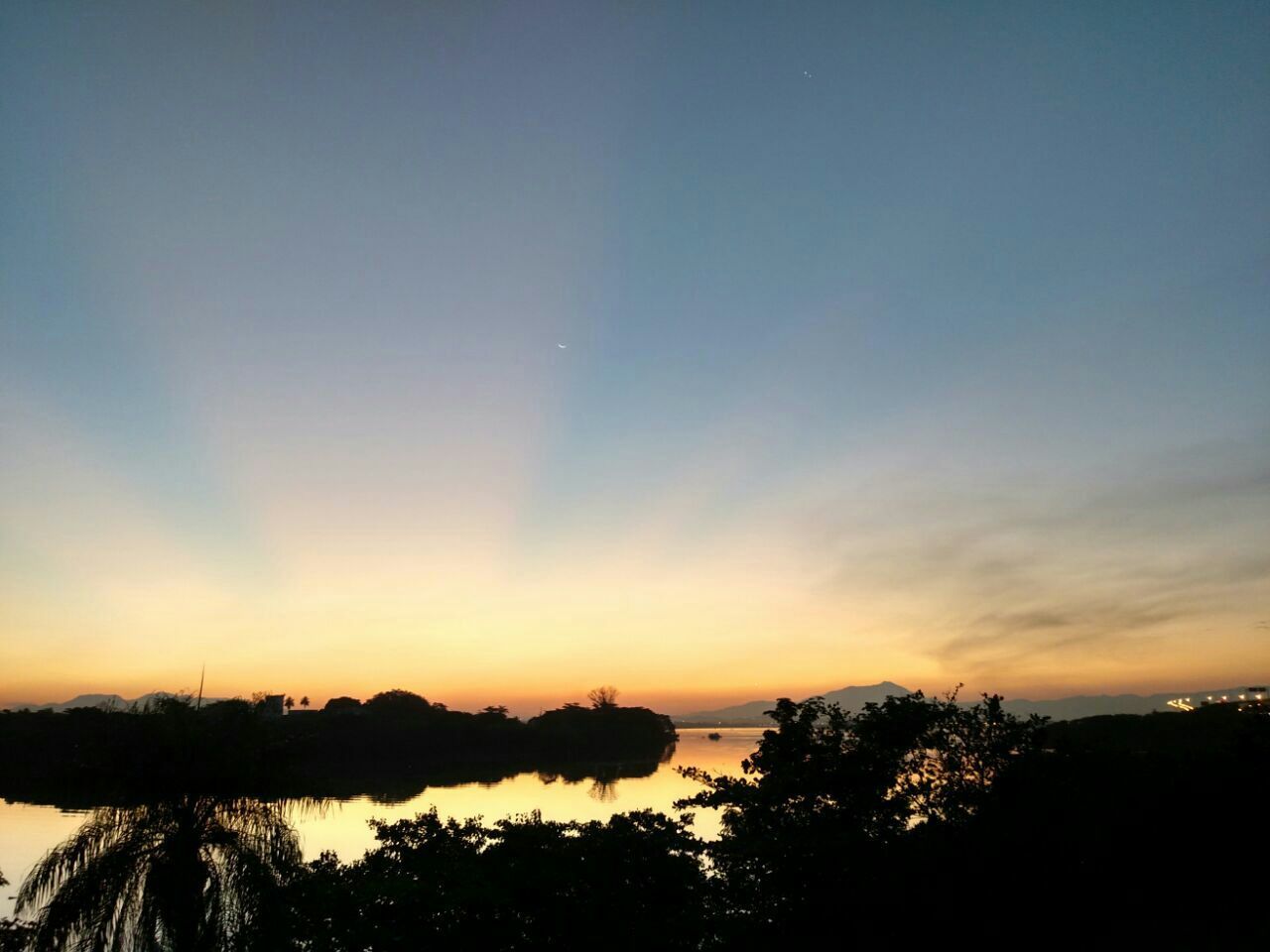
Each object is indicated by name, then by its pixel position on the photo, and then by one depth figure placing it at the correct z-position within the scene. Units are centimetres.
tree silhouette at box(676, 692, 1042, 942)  1008
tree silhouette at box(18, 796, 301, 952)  1241
